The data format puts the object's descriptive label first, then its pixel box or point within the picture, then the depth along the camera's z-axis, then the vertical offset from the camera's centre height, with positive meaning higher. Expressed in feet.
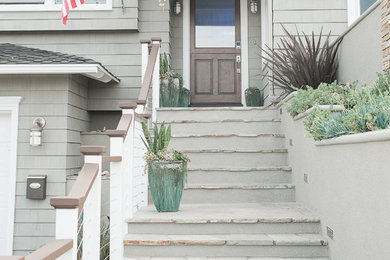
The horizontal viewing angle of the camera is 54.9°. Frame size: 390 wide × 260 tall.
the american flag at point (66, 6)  15.31 +5.90
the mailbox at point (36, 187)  15.28 -1.47
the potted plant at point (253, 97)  19.99 +2.85
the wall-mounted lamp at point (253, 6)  21.25 +8.17
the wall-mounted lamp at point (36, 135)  15.26 +0.64
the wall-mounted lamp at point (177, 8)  21.22 +8.10
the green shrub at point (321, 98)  9.86 +1.47
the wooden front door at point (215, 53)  21.38 +5.64
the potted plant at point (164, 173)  10.56 -0.63
